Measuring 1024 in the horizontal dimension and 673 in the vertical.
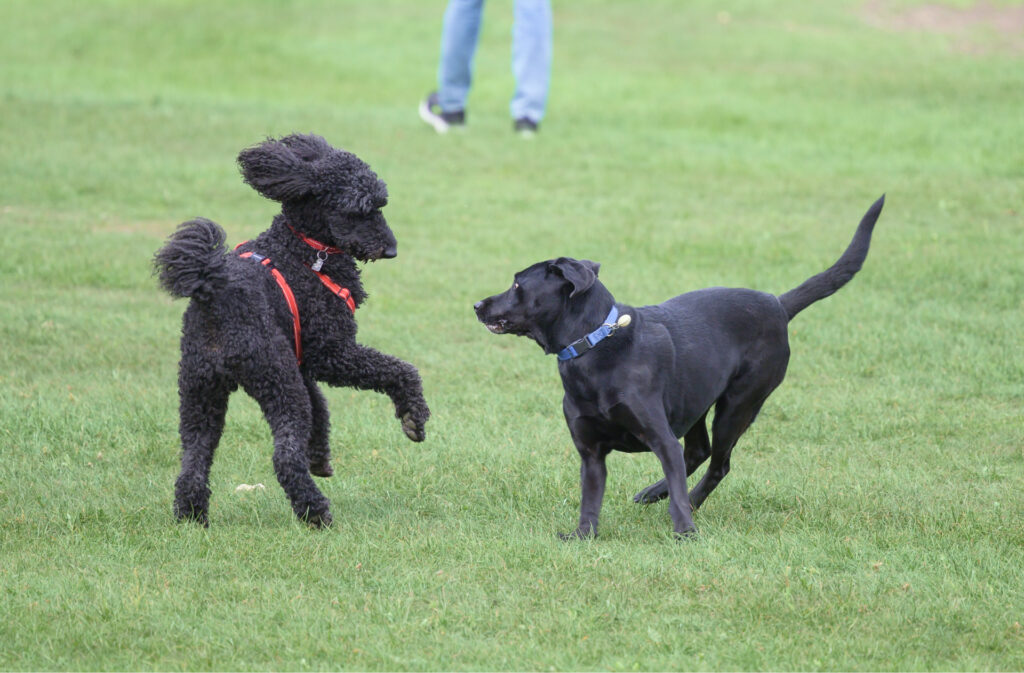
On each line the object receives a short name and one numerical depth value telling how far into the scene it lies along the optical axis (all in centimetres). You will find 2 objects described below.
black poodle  1099
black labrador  1111
